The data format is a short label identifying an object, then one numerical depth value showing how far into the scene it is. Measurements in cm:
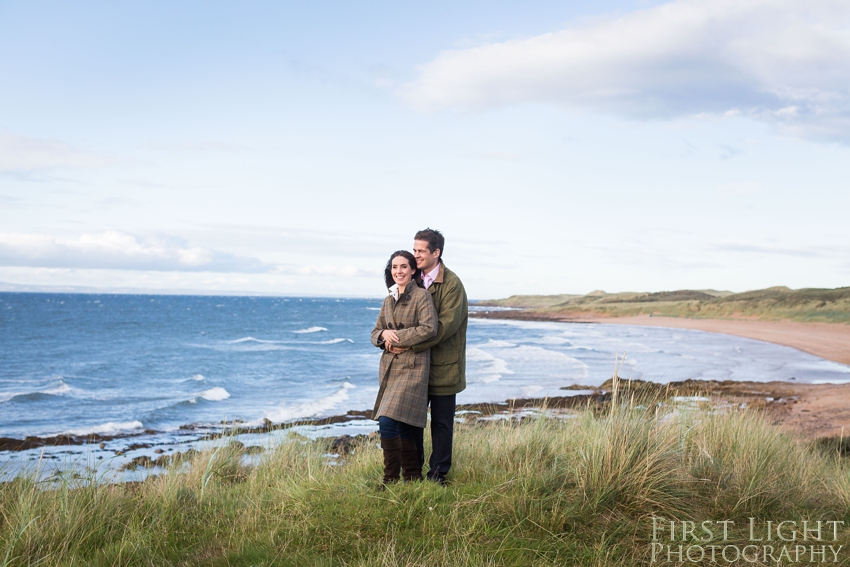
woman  443
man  466
